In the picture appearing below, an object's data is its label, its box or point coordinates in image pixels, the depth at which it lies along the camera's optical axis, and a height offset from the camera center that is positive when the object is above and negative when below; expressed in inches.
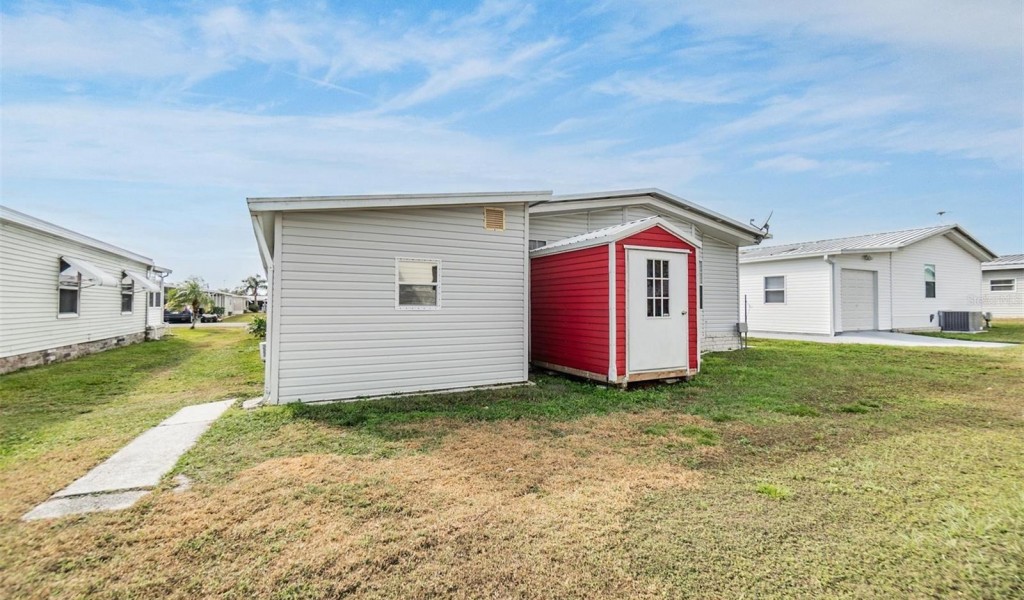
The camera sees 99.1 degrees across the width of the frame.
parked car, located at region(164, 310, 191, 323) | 1064.8 -19.9
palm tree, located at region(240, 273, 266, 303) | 1825.8 +101.3
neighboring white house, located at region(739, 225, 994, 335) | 569.9 +37.3
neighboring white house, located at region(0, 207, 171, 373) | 356.2 +15.9
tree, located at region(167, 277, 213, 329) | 983.0 +29.5
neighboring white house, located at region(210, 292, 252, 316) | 1467.4 +26.5
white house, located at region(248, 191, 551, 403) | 233.3 +9.1
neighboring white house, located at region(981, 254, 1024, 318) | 904.9 +46.1
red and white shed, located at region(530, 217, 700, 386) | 271.9 +3.6
